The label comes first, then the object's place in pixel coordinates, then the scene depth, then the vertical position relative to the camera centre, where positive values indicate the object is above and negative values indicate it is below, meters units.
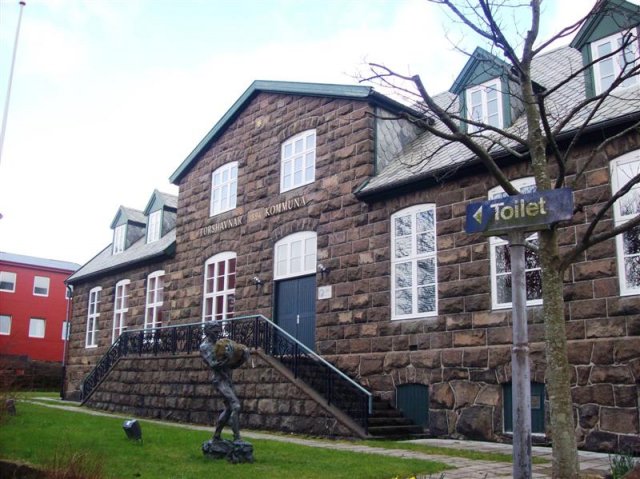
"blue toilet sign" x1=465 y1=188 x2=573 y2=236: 6.42 +1.52
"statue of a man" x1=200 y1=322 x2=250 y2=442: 10.09 +0.11
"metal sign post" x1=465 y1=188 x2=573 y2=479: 6.14 +1.34
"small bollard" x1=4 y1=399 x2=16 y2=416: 14.15 -0.82
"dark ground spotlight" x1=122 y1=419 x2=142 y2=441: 11.62 -1.01
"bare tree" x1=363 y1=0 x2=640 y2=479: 7.34 +2.07
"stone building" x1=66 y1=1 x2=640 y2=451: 11.91 +2.35
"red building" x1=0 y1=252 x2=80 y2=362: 43.53 +3.81
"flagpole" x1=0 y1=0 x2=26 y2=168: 9.55 +4.13
